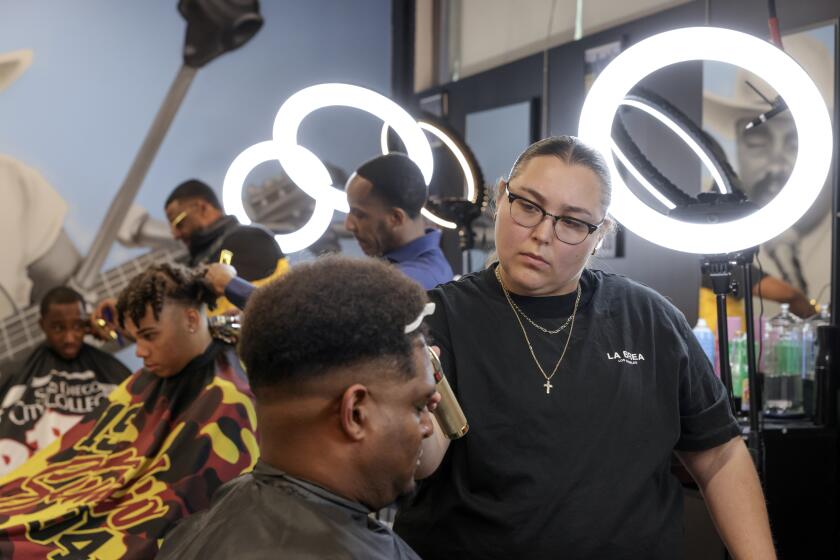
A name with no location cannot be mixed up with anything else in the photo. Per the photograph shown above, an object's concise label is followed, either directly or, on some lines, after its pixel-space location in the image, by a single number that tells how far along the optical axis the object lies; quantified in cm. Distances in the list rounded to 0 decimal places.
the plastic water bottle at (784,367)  281
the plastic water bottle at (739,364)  284
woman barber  151
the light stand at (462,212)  359
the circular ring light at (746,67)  171
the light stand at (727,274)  182
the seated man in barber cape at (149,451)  263
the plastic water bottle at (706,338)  293
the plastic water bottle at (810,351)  278
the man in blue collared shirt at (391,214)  269
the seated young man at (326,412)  104
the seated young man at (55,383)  457
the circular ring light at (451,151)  358
